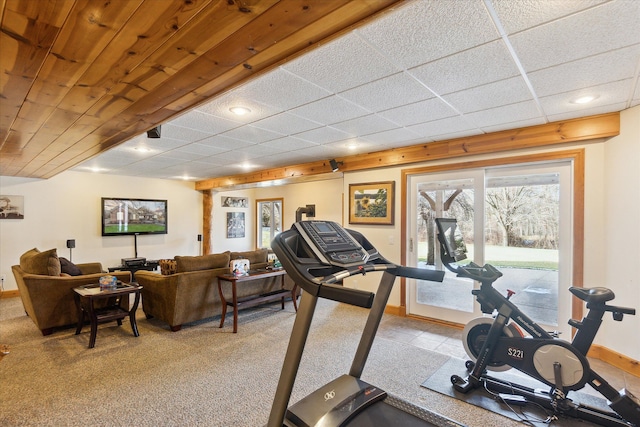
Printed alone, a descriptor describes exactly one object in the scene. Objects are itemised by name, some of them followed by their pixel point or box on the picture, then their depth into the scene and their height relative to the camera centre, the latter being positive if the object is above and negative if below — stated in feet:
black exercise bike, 6.93 -3.58
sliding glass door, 11.40 -0.74
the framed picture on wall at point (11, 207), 18.40 +0.34
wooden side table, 11.01 -3.65
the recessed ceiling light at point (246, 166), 19.02 +3.09
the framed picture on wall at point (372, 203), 15.48 +0.63
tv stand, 21.53 -3.84
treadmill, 4.88 -1.94
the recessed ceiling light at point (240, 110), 9.43 +3.25
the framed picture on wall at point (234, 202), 29.25 +1.18
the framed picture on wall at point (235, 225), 29.53 -1.07
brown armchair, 11.82 -3.24
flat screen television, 22.02 -0.20
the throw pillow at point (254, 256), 15.58 -2.18
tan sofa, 12.48 -3.31
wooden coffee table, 12.62 -3.85
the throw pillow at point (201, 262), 12.93 -2.14
